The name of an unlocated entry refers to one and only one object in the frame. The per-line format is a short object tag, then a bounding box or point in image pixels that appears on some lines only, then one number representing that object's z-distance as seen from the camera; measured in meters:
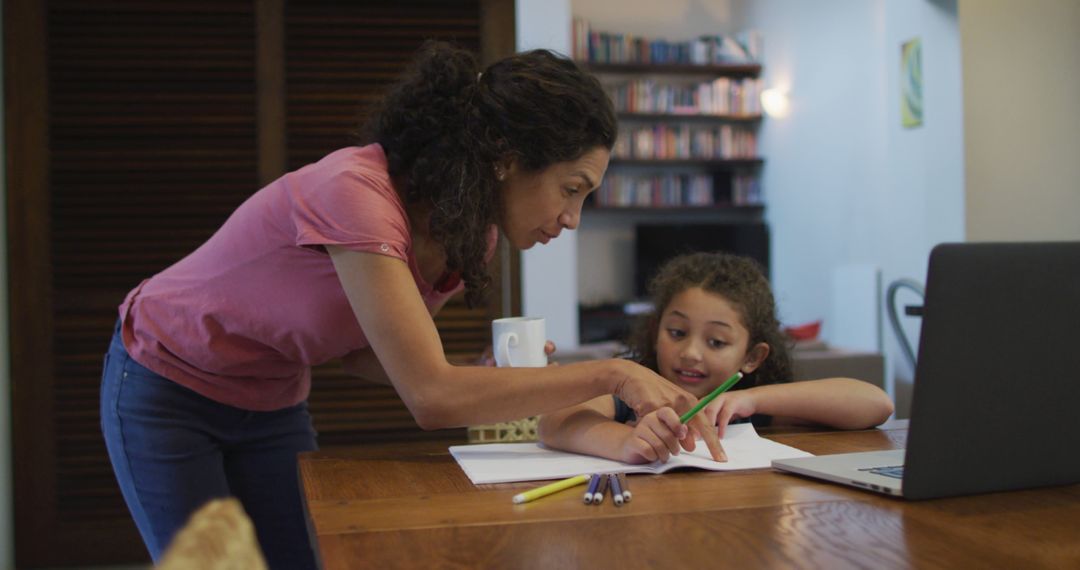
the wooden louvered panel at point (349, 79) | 3.42
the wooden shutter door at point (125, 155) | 3.28
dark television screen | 7.21
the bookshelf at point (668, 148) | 7.20
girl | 1.31
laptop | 0.87
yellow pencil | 0.96
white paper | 1.11
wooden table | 0.75
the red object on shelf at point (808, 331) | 4.67
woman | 1.18
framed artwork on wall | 4.59
